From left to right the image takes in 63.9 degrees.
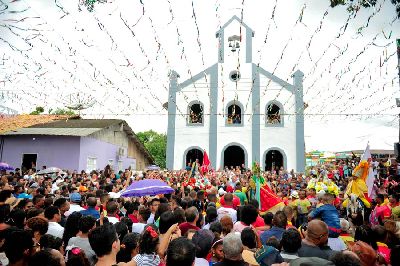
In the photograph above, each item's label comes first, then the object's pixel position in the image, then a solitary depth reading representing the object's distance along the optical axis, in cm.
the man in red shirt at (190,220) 444
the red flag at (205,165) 1697
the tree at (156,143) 6725
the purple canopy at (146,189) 703
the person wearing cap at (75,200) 661
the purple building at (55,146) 1902
